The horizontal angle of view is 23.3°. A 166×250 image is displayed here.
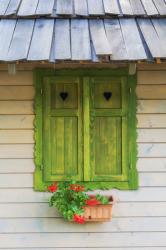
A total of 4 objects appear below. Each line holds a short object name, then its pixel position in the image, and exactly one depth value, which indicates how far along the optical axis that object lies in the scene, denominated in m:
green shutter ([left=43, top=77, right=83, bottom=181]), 3.59
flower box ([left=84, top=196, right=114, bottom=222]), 3.42
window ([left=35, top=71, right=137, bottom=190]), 3.59
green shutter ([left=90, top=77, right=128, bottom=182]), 3.61
